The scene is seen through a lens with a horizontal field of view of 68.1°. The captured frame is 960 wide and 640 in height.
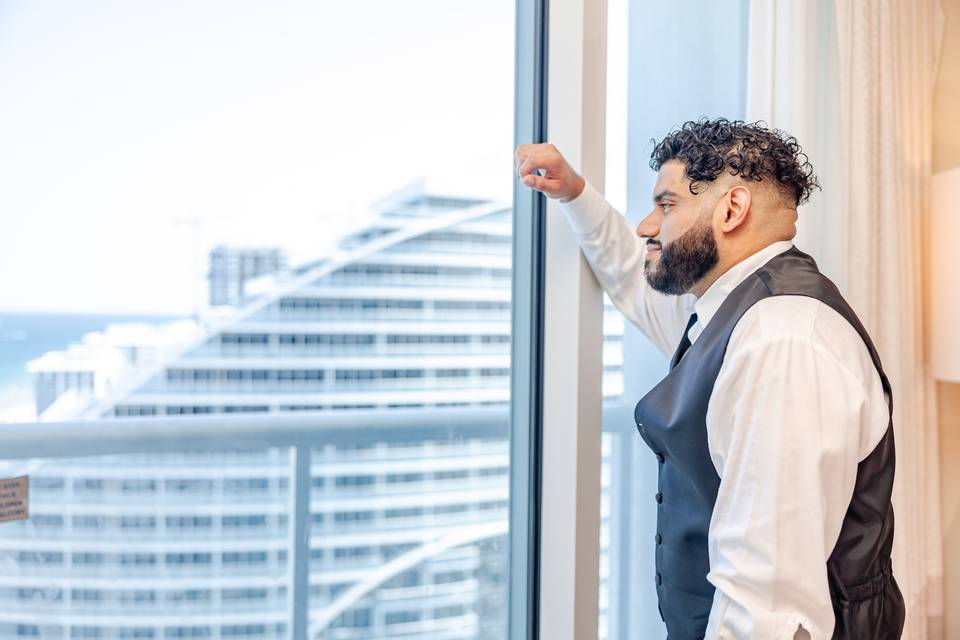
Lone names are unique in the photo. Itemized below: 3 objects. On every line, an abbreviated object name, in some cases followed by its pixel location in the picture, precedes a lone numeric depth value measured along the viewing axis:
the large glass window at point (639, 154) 1.61
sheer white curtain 1.55
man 0.88
